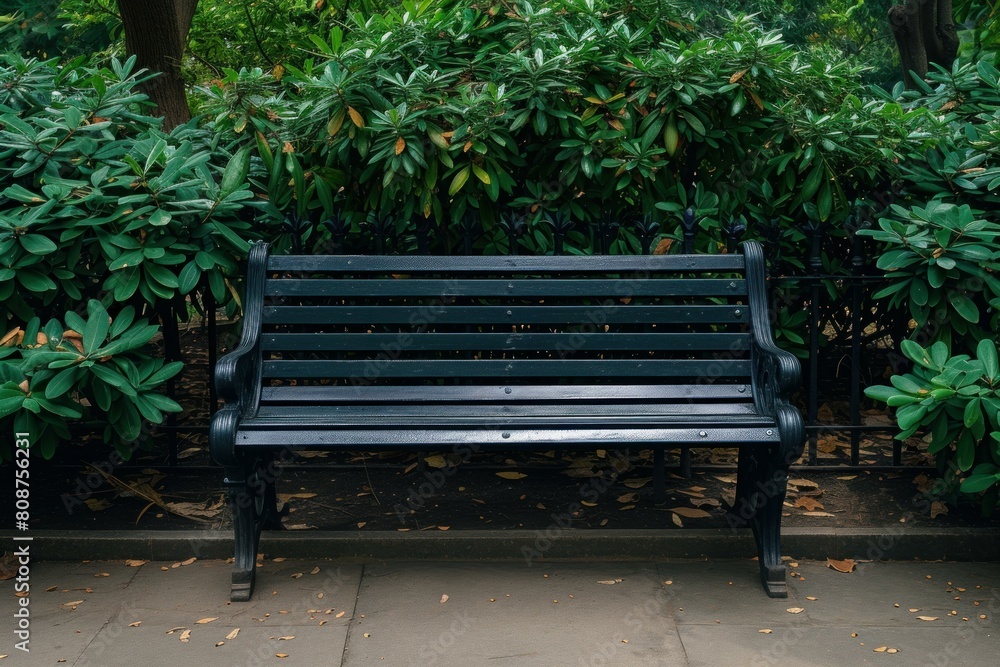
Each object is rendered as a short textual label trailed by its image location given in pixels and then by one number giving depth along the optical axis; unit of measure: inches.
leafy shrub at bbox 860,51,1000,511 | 142.9
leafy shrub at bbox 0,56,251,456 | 147.7
